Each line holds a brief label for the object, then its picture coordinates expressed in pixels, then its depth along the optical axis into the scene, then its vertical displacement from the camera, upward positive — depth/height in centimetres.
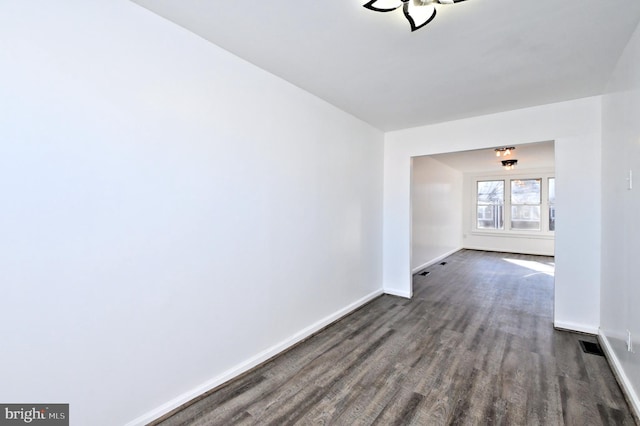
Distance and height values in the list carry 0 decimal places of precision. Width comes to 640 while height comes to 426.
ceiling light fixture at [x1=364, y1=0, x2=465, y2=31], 148 +114
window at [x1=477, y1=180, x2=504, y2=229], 841 +31
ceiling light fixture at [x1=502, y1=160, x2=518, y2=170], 622 +117
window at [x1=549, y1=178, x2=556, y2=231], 752 +29
